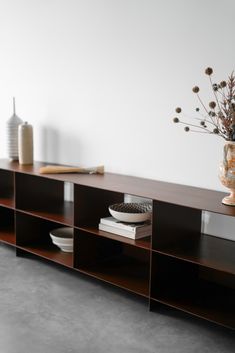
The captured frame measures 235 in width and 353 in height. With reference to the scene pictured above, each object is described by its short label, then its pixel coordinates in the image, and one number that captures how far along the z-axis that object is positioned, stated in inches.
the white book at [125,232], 90.4
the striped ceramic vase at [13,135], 121.5
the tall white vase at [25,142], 116.2
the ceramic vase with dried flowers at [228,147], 76.0
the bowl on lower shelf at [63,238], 105.9
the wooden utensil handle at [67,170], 104.7
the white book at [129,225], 90.3
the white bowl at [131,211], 91.7
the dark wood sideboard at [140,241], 82.7
